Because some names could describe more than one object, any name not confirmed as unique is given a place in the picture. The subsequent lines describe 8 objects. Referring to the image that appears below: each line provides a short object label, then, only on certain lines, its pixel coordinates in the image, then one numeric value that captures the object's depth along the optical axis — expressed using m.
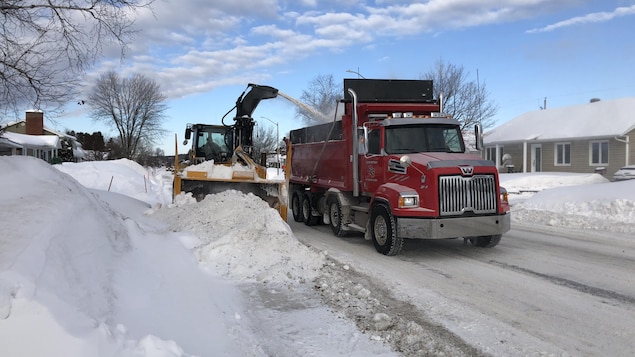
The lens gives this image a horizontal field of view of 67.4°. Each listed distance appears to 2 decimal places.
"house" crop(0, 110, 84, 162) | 44.16
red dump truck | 8.23
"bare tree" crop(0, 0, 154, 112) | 7.00
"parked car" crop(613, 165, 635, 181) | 23.38
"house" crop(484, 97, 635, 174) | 26.78
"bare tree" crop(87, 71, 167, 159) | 61.23
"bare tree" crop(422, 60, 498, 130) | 33.00
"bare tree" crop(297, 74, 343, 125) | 13.34
